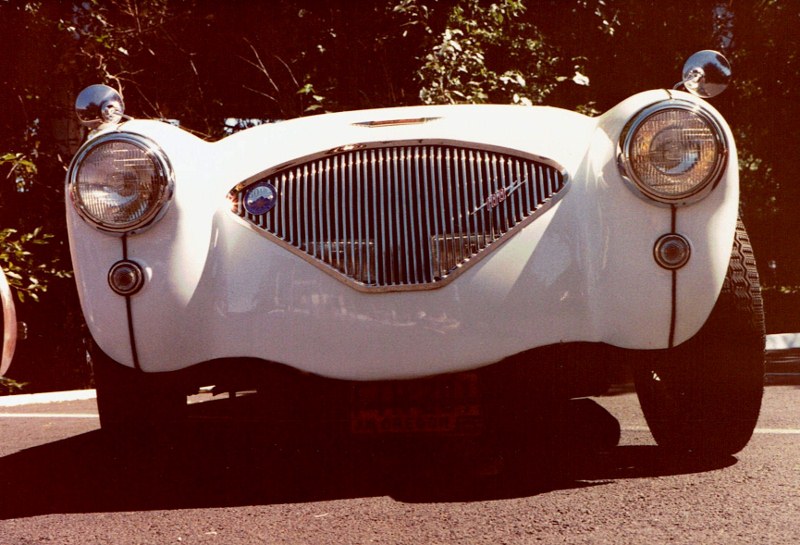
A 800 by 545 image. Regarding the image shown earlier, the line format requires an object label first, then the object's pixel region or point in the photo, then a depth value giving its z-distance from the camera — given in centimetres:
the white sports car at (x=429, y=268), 258
